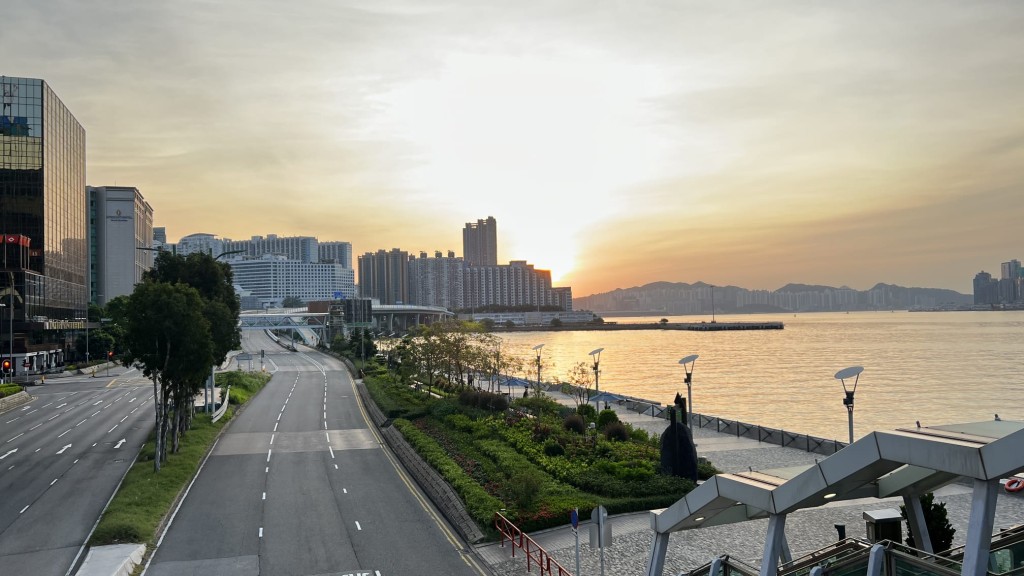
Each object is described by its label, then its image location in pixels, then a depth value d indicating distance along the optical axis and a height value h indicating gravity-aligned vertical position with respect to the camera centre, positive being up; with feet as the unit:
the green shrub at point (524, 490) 77.30 -18.38
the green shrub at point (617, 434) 118.93 -19.39
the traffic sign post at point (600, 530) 53.98 -15.87
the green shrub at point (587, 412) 140.89 -19.03
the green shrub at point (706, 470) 96.41 -20.99
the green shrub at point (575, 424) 125.18 -18.78
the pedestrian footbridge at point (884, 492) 22.40 -7.45
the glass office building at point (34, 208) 290.15 +51.13
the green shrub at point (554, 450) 107.34 -19.72
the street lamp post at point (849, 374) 86.93 -7.73
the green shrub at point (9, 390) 187.74 -16.74
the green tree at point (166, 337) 104.37 -1.99
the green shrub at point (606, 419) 131.95 -18.96
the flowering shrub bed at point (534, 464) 79.36 -19.95
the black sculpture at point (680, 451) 91.56 -17.44
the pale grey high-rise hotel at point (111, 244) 536.01 +58.67
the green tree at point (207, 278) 132.87 +8.32
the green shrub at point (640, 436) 120.98 -20.40
